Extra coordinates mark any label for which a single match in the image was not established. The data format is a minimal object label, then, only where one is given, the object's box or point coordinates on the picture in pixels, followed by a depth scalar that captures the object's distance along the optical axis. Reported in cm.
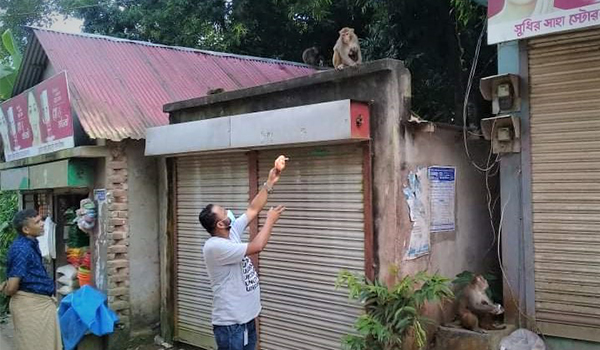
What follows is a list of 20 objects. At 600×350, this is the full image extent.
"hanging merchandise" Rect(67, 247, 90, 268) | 803
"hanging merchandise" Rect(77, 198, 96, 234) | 744
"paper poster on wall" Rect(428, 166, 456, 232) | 524
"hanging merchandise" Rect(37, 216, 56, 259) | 860
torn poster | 494
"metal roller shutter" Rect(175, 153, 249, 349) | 644
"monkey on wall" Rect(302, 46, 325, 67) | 1195
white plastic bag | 452
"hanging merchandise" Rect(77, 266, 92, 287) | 771
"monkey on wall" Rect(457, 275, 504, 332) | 480
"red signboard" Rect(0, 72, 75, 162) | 736
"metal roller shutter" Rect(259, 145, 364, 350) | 512
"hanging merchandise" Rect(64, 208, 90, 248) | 831
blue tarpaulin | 675
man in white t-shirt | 395
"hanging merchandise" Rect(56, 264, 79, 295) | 812
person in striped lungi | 512
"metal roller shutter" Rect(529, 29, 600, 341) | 441
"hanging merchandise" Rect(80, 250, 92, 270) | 770
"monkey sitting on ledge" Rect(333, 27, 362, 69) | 570
